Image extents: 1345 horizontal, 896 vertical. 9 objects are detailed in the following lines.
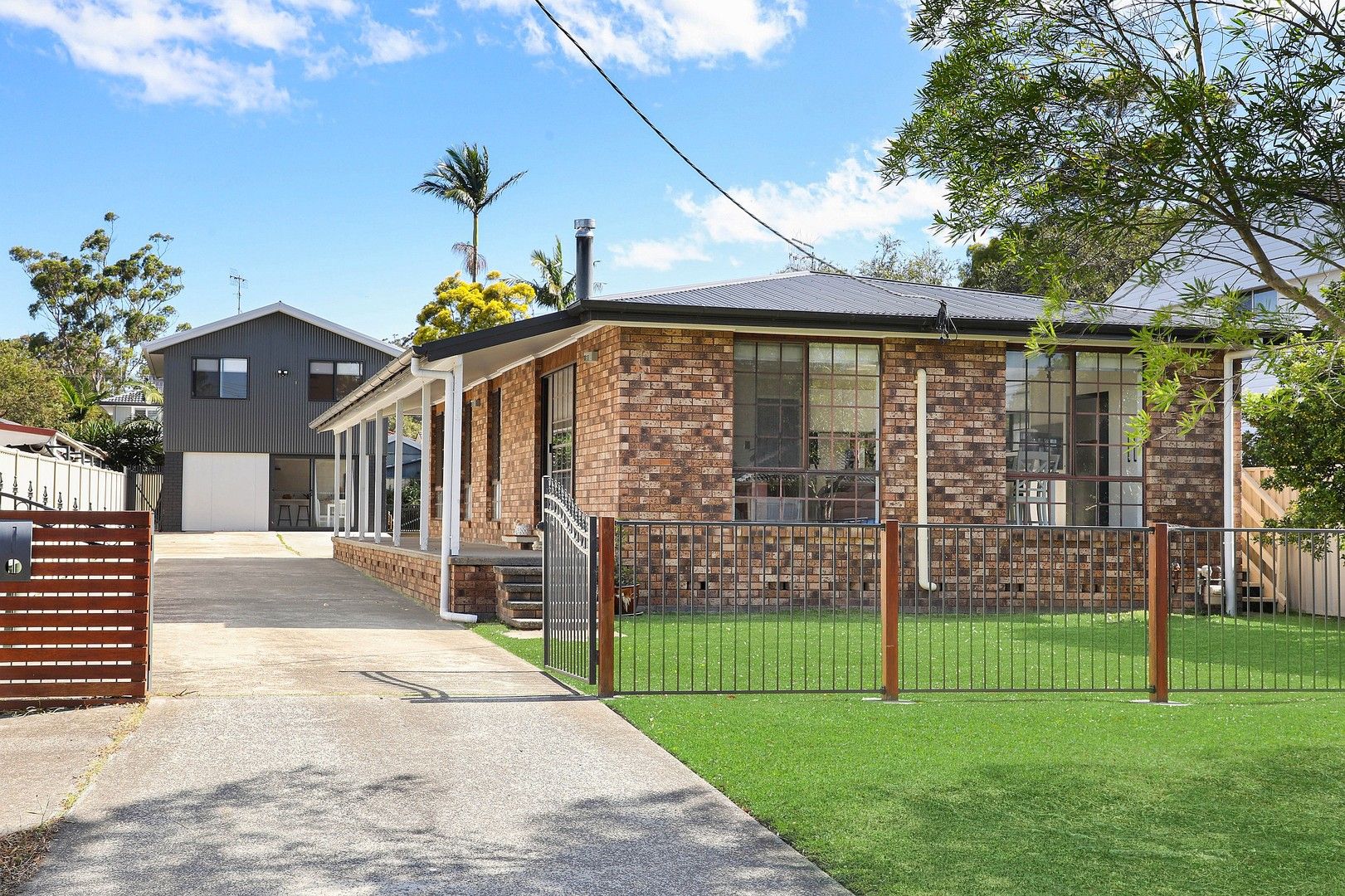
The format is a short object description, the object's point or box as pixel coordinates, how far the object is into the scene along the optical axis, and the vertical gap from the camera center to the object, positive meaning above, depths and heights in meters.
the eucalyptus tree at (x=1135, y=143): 5.38 +1.63
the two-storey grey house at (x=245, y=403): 38.06 +2.75
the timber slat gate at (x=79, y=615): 7.90 -0.78
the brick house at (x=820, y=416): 14.37 +0.95
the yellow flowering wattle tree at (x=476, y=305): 35.25 +5.33
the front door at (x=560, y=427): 16.52 +0.90
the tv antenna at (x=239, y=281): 48.03 +8.13
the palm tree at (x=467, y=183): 39.50 +9.85
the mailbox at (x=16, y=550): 7.64 -0.35
